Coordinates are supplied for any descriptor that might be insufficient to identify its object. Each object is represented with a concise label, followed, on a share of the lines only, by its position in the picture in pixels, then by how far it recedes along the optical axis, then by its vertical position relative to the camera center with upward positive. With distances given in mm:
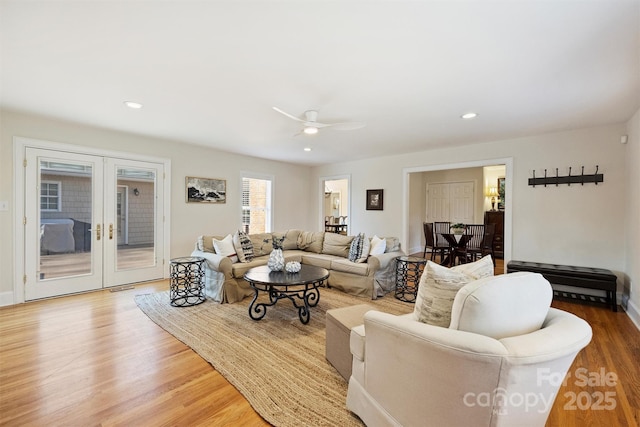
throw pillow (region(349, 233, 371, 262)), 4193 -563
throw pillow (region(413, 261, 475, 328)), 1416 -415
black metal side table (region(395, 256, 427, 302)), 3982 -940
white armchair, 1051 -579
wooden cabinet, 6988 -371
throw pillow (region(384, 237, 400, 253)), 4414 -517
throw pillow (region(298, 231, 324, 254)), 5043 -549
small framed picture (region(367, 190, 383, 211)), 6177 +258
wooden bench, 3533 -830
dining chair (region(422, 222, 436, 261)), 6480 -569
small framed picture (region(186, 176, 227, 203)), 5203 +379
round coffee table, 3001 -749
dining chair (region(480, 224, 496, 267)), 5639 -517
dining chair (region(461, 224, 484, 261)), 5699 -580
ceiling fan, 3030 +943
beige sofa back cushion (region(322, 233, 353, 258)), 4668 -562
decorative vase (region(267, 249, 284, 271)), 3451 -627
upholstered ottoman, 2008 -913
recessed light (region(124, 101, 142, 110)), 3096 +1162
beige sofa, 3736 -759
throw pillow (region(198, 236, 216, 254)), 4203 -522
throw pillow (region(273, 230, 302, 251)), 5086 -509
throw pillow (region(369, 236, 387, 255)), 4162 -511
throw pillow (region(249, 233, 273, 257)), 4590 -549
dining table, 5770 -684
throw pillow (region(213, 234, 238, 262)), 3980 -546
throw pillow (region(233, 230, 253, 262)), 4125 -541
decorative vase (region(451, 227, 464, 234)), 5988 -368
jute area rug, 1779 -1214
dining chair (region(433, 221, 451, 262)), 6241 -525
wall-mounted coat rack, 3884 +496
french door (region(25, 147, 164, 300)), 3766 -197
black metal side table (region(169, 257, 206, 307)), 3683 -990
